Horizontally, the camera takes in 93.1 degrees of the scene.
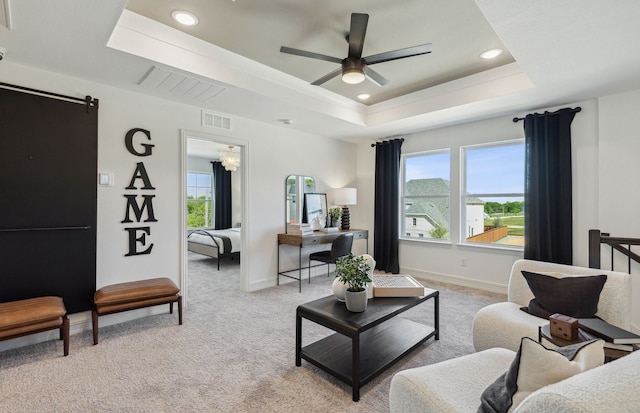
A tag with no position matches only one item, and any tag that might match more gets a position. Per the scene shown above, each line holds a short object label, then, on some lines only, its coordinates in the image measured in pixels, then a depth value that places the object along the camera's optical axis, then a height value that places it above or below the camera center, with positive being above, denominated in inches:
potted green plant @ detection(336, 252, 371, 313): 83.4 -20.8
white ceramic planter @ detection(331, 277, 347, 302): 89.4 -24.6
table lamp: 203.5 +7.0
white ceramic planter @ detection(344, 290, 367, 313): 83.0 -25.9
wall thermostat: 117.3 +10.5
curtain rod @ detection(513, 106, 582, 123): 136.9 +44.6
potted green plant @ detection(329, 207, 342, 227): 206.1 -5.8
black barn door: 99.3 +2.4
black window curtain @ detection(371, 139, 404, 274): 202.4 +0.5
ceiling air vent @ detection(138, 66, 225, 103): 107.4 +46.5
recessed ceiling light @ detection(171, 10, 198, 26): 89.8 +57.3
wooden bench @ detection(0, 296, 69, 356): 85.5 -32.8
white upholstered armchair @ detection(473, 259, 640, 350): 80.7 -31.1
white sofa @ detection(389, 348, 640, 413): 25.2 -29.8
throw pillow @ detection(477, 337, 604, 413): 34.9 -19.1
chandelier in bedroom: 258.2 +39.5
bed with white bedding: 220.4 -28.4
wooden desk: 167.0 -18.8
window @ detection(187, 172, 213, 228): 317.1 +6.8
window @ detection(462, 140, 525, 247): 161.6 +7.6
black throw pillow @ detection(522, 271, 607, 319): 80.7 -23.8
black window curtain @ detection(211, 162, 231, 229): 318.7 +9.6
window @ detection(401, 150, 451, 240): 189.6 +7.6
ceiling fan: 86.4 +47.0
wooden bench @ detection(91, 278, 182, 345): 104.8 -33.0
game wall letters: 124.5 +2.6
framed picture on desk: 194.4 -2.4
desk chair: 170.7 -25.7
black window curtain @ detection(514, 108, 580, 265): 140.0 +10.1
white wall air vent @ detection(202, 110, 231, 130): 146.3 +42.4
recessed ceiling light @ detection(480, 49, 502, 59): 112.3 +58.1
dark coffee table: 76.6 -42.8
